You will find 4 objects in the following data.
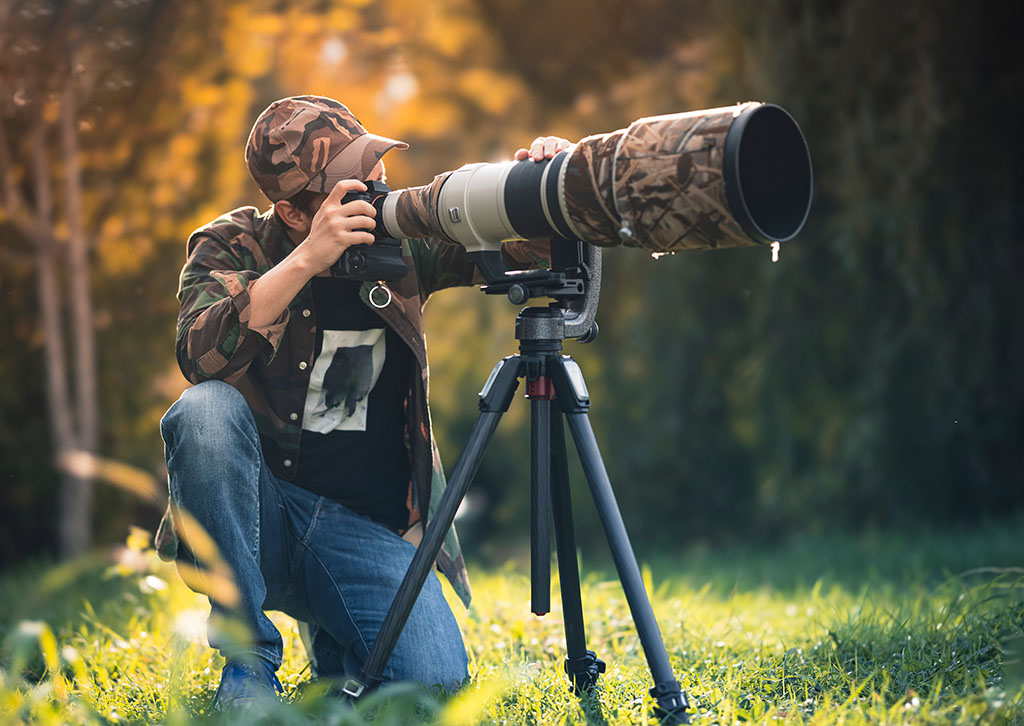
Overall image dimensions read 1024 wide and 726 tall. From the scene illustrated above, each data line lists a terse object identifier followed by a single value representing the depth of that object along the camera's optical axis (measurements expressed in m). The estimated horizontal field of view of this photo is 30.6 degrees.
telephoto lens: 2.57
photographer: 2.90
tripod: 2.76
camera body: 2.91
